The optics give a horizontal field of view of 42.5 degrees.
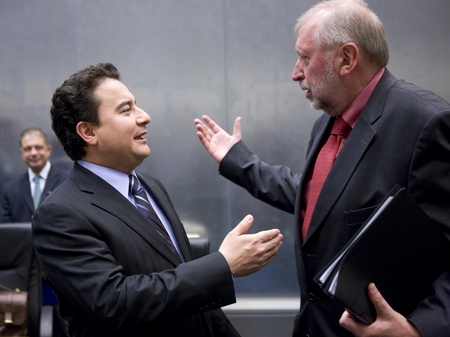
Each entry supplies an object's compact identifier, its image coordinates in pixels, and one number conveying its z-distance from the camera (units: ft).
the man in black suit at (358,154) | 5.02
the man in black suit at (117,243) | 5.25
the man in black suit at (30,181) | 14.93
